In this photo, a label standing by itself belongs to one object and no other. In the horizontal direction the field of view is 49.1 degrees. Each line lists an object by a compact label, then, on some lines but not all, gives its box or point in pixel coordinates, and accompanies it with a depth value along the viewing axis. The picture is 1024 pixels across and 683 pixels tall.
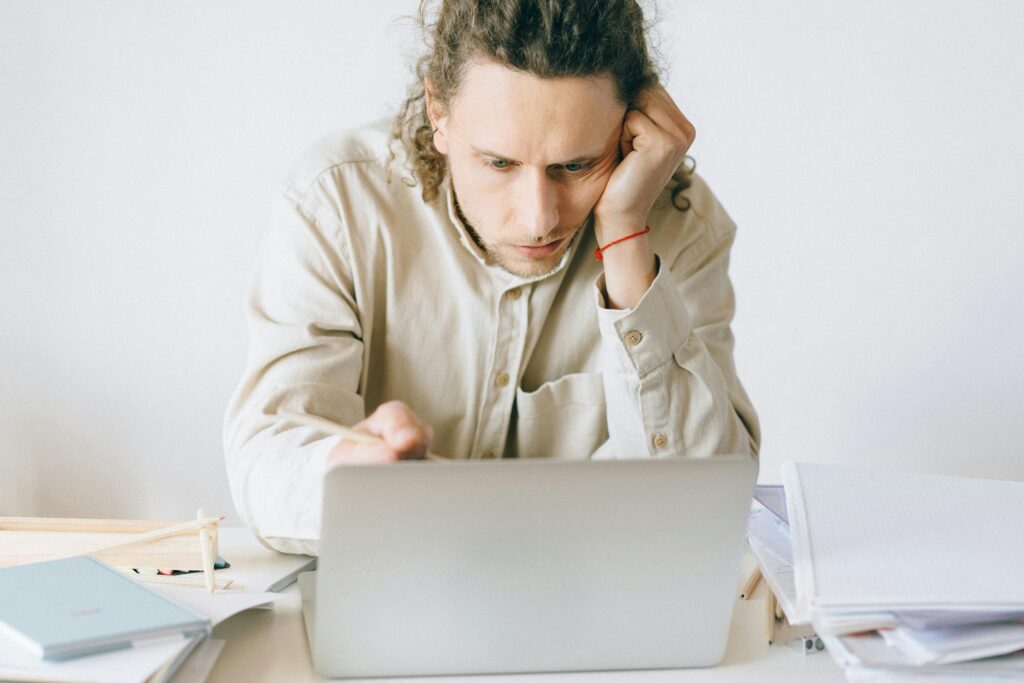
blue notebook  0.76
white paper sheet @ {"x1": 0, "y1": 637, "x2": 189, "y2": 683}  0.73
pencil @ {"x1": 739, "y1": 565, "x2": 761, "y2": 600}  1.03
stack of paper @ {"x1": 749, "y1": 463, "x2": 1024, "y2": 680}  0.78
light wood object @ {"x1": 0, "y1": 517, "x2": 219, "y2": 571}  1.02
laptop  0.74
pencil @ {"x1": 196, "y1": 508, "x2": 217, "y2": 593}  0.95
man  1.21
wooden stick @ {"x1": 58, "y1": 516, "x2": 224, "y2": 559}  0.99
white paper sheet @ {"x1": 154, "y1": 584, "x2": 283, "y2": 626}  0.87
